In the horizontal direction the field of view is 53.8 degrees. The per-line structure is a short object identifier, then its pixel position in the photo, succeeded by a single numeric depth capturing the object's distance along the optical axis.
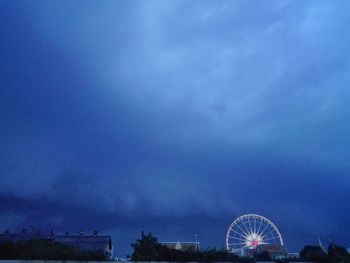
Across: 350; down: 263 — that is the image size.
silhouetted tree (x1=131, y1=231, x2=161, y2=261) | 31.25
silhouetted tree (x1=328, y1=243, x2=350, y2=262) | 38.09
